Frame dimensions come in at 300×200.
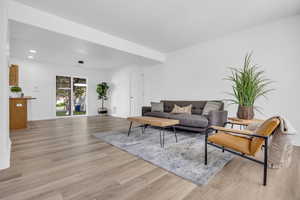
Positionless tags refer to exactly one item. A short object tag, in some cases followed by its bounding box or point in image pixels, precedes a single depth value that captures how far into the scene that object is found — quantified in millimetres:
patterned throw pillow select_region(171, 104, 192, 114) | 4029
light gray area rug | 1723
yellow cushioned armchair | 1456
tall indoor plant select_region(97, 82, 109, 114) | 7113
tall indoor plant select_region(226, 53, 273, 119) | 2234
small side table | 2110
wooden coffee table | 2627
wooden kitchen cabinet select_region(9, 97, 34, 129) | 3862
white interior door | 6047
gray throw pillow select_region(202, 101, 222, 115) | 3555
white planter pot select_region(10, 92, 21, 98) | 4180
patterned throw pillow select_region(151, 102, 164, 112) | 4525
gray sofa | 3129
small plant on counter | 4137
